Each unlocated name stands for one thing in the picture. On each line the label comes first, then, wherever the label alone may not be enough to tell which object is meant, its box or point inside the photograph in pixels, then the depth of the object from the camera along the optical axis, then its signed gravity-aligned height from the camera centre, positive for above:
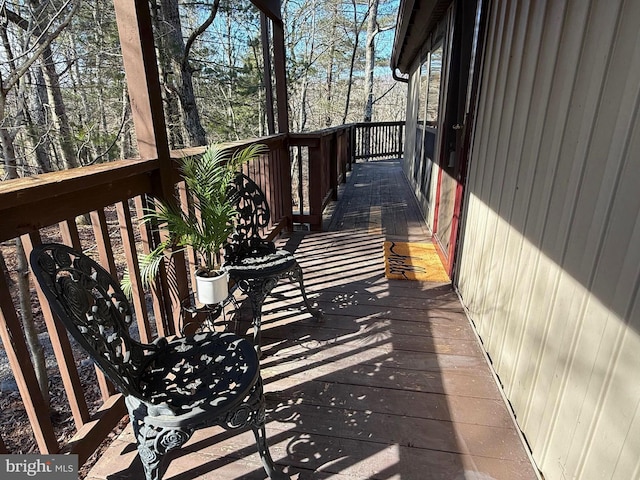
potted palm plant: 1.69 -0.50
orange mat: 3.08 -1.34
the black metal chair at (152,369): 1.02 -0.86
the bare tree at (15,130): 3.37 -0.13
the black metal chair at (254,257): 2.03 -0.84
